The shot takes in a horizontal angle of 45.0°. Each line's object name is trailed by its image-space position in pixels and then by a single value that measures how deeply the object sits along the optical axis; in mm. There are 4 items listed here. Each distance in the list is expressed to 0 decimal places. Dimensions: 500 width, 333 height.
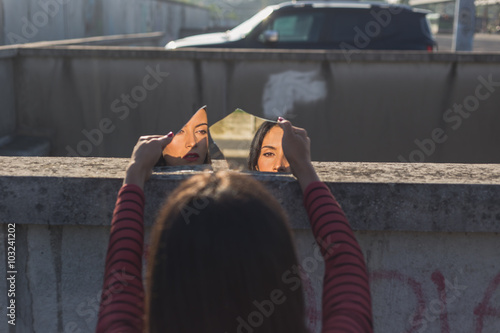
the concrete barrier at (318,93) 6223
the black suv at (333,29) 9836
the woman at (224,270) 1083
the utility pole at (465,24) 10109
